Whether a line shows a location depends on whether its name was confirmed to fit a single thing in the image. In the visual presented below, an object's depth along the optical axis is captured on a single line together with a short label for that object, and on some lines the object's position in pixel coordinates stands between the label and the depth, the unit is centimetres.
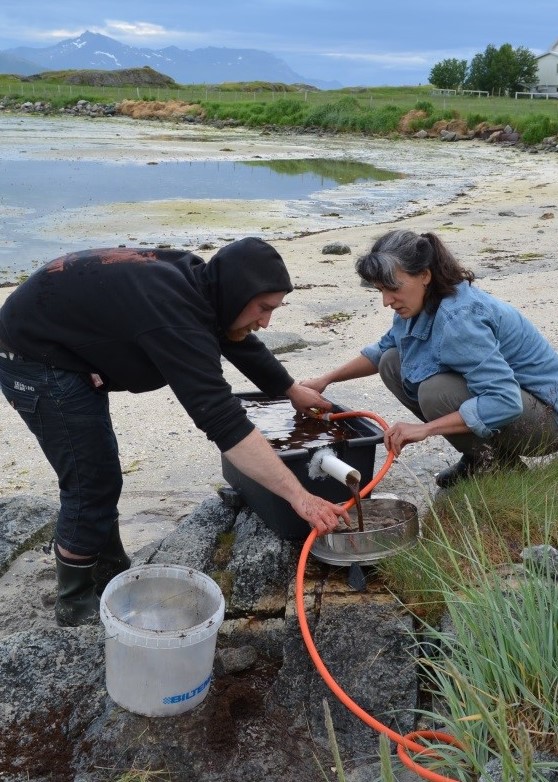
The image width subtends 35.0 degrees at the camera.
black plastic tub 325
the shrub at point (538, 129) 2995
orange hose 221
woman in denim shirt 348
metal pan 302
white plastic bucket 264
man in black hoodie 278
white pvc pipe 304
